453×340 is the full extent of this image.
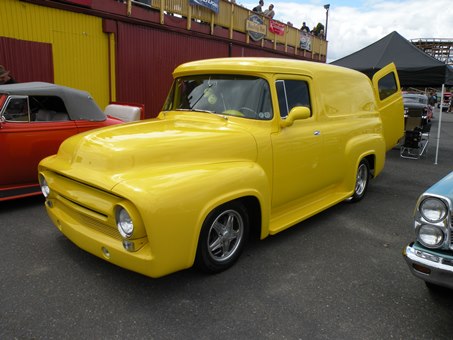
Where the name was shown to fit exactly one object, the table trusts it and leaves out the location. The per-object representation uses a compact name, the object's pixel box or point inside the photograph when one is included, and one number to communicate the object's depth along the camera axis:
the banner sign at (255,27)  14.88
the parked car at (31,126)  5.05
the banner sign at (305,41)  19.42
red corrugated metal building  8.53
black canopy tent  9.30
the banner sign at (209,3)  12.13
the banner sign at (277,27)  16.48
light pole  23.74
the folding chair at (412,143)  10.39
